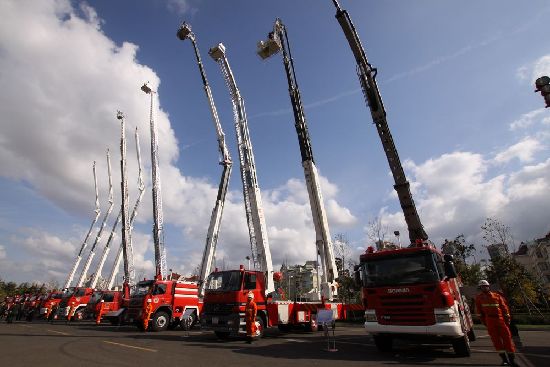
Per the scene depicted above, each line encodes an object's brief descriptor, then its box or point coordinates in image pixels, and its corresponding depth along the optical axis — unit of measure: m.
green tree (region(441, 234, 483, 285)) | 26.92
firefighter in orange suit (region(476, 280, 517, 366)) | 6.94
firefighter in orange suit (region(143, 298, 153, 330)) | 15.01
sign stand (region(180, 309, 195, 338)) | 16.14
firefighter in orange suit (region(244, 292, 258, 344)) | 11.23
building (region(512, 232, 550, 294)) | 50.38
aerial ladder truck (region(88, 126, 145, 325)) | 18.87
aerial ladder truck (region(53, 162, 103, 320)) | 24.19
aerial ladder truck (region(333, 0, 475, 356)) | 7.90
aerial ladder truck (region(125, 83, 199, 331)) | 15.45
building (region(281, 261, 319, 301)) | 76.05
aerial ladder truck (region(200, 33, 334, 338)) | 11.78
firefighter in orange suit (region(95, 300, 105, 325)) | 21.33
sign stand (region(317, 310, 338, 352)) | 9.73
